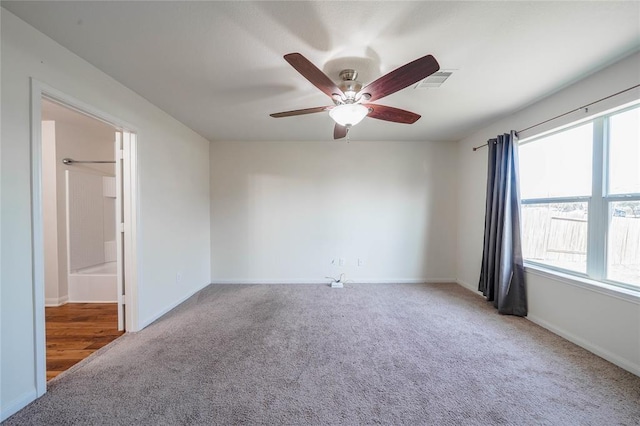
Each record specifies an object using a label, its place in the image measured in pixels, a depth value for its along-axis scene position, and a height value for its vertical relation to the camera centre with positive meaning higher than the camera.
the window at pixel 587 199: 1.89 +0.11
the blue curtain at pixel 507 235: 2.71 -0.30
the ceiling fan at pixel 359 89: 1.38 +0.84
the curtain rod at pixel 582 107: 1.78 +0.92
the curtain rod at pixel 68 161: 3.21 +0.62
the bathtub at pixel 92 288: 3.19 -1.12
